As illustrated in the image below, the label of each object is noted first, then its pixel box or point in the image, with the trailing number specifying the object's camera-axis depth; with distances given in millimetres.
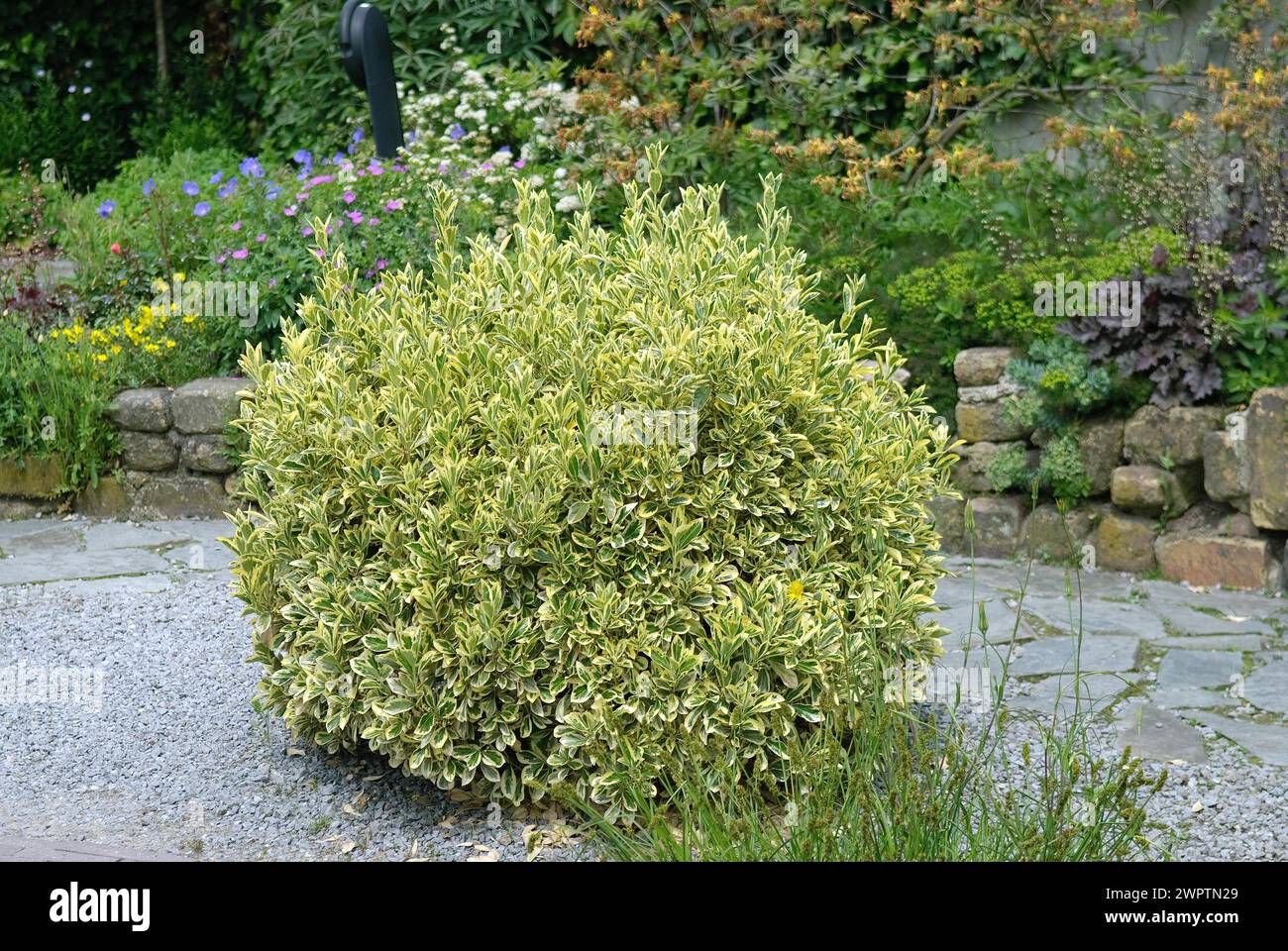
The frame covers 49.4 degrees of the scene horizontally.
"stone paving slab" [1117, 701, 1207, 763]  3840
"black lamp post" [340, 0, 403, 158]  7121
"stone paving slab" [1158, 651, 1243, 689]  4395
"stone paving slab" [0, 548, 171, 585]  5527
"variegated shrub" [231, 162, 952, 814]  3283
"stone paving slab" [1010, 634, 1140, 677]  4516
